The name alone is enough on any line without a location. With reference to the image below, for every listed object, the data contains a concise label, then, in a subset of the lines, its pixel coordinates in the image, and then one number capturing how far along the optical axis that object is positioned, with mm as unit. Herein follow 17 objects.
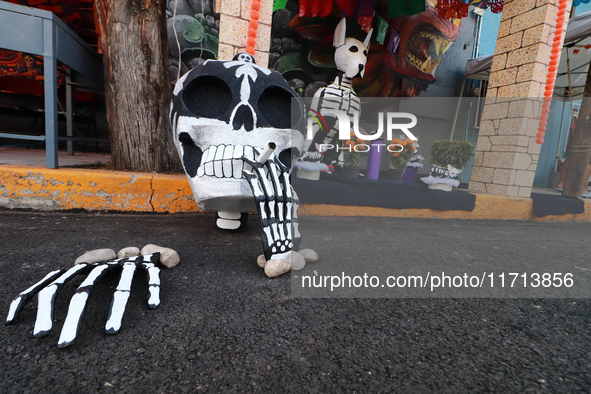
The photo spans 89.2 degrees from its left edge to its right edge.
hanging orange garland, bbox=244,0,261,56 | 2354
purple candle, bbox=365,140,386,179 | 3376
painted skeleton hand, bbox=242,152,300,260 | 1291
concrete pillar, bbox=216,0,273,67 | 2529
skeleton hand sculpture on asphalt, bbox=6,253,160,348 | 776
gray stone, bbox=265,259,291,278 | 1277
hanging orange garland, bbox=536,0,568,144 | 3496
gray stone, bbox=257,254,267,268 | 1389
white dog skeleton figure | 3836
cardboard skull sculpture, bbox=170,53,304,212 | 1445
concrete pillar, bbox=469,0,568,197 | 3590
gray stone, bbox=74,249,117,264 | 1194
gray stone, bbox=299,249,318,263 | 1495
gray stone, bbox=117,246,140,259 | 1323
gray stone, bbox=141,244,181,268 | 1308
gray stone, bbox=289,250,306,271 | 1369
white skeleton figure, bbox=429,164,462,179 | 3295
